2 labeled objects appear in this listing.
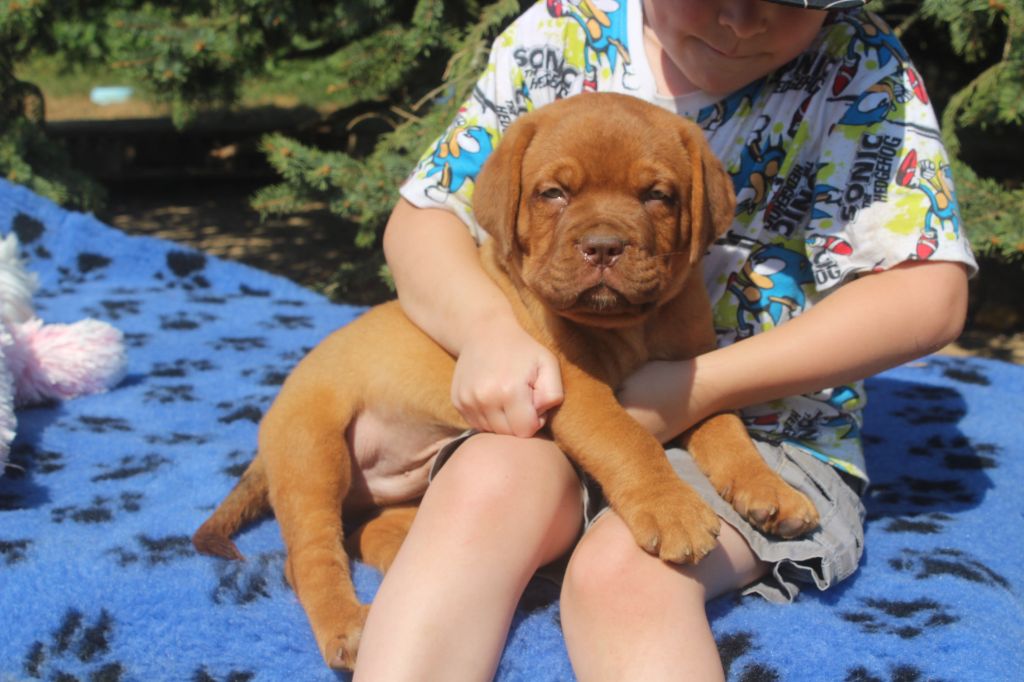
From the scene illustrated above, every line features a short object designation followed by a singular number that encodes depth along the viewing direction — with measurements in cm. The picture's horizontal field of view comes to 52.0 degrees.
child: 185
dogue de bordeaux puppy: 201
